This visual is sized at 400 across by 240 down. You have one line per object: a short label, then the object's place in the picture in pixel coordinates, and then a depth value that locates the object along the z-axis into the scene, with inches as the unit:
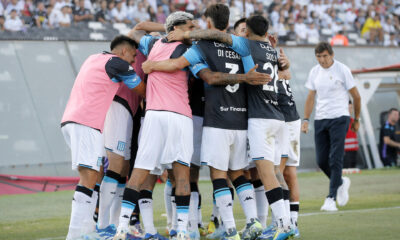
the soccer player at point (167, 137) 538.0
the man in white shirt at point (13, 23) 1473.9
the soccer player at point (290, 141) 615.8
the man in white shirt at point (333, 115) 800.9
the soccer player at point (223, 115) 544.7
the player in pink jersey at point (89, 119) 547.2
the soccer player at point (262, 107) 545.6
